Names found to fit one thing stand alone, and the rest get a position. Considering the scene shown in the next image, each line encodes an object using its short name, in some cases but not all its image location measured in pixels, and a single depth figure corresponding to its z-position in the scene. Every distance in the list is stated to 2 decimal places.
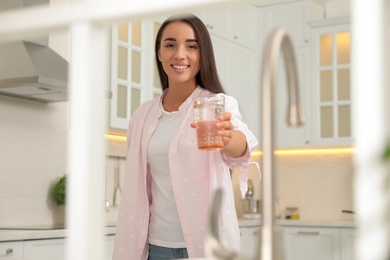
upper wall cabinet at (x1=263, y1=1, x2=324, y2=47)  5.94
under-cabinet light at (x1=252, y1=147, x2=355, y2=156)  6.03
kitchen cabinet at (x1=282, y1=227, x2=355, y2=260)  5.37
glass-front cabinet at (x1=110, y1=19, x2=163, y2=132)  4.51
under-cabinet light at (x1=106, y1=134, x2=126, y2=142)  4.87
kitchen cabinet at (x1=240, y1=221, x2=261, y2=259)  5.40
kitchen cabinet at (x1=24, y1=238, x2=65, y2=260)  3.52
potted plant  4.34
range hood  3.82
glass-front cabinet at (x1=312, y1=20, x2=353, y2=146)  5.75
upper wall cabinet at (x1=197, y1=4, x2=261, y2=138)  5.67
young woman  2.31
